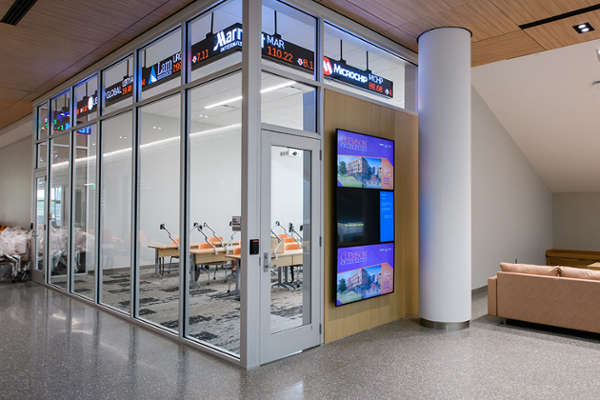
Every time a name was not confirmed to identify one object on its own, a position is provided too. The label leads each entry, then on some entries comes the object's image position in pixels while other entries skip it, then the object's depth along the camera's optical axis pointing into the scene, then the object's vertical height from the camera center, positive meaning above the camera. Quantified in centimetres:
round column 516 +34
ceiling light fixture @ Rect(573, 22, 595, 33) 500 +214
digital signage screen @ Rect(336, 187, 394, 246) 480 -6
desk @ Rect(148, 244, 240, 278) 445 -46
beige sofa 485 -101
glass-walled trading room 413 +58
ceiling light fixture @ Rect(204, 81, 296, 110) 415 +114
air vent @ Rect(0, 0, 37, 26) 456 +221
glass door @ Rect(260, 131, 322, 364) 412 -35
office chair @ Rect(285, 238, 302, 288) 436 -37
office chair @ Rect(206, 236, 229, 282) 424 -34
